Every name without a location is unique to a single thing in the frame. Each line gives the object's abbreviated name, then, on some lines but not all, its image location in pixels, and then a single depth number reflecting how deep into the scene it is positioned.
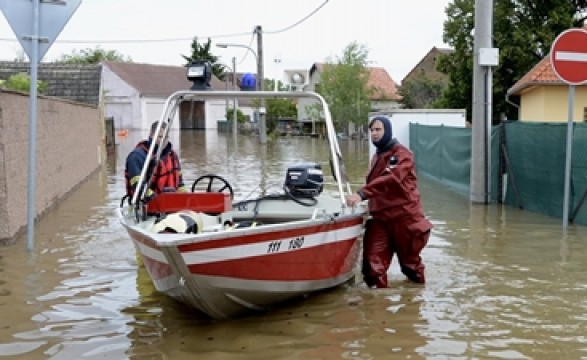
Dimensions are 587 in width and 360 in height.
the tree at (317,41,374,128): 55.22
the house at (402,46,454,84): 65.38
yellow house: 22.72
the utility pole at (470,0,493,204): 13.42
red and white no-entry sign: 9.29
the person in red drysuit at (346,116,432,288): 7.14
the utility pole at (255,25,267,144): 41.25
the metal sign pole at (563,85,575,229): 9.57
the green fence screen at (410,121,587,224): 10.98
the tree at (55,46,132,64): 84.30
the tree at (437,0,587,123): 32.28
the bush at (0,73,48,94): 15.23
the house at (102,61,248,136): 65.69
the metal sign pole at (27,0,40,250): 8.45
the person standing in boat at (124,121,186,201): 7.81
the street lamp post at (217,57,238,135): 51.23
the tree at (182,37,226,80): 88.57
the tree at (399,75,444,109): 59.22
